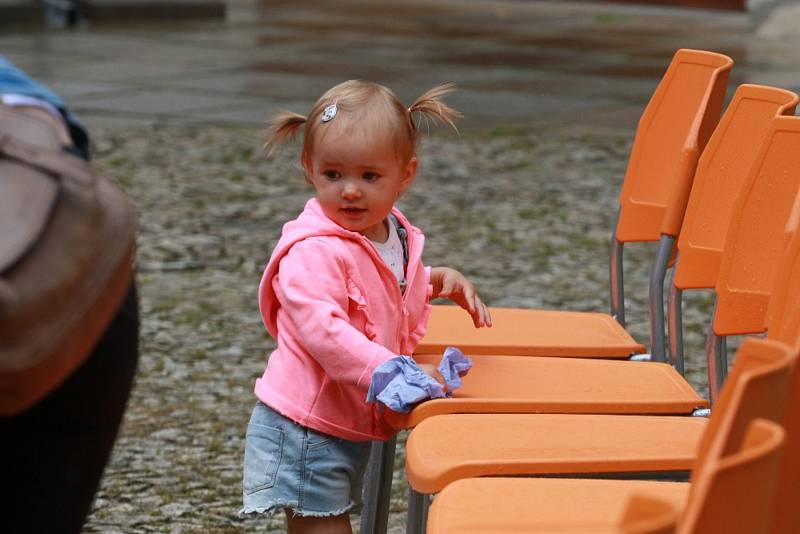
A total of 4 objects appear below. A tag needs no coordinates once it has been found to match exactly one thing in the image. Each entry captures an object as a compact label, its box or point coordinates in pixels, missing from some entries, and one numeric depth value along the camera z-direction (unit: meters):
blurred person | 3.46
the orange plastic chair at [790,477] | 3.49
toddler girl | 5.41
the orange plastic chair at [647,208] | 6.34
